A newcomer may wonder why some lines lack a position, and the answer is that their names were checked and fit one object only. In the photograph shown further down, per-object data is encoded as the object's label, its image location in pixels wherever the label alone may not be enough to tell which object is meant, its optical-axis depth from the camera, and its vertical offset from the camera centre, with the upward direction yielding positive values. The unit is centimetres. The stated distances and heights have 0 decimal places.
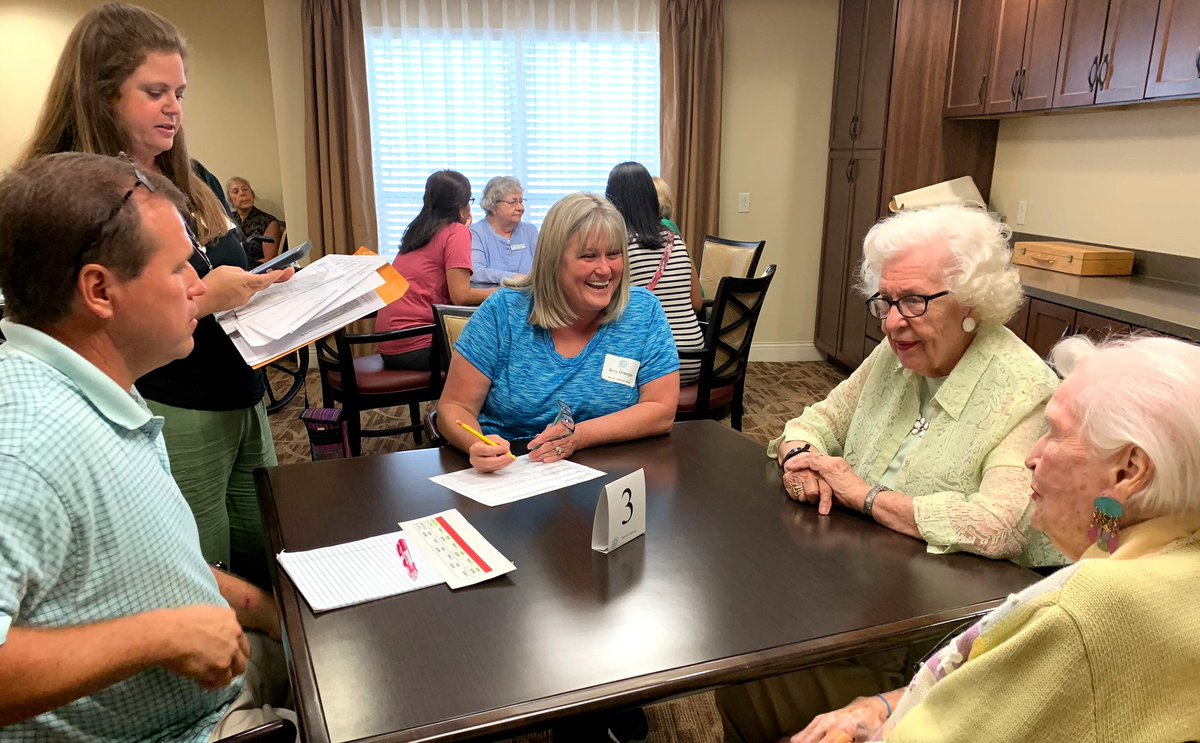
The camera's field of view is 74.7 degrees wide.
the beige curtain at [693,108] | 525 +28
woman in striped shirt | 336 -45
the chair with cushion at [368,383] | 320 -94
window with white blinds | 524 +37
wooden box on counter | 366 -49
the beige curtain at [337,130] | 498 +13
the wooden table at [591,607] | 98 -66
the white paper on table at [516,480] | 159 -68
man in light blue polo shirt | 87 -39
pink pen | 127 -65
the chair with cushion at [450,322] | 256 -54
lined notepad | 120 -66
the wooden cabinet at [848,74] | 511 +50
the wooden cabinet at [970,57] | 427 +51
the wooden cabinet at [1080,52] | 346 +43
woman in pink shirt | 369 -51
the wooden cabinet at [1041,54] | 374 +46
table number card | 133 -61
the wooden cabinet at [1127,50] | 319 +41
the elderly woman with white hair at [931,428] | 137 -53
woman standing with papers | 158 -23
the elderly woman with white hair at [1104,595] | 77 -44
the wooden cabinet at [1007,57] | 400 +48
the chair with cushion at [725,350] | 320 -80
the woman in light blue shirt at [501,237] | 447 -49
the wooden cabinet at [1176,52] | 296 +37
